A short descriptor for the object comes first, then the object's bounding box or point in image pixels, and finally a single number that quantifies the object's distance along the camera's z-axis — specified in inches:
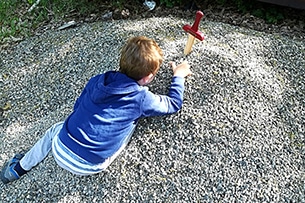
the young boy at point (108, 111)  82.8
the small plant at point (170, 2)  152.2
